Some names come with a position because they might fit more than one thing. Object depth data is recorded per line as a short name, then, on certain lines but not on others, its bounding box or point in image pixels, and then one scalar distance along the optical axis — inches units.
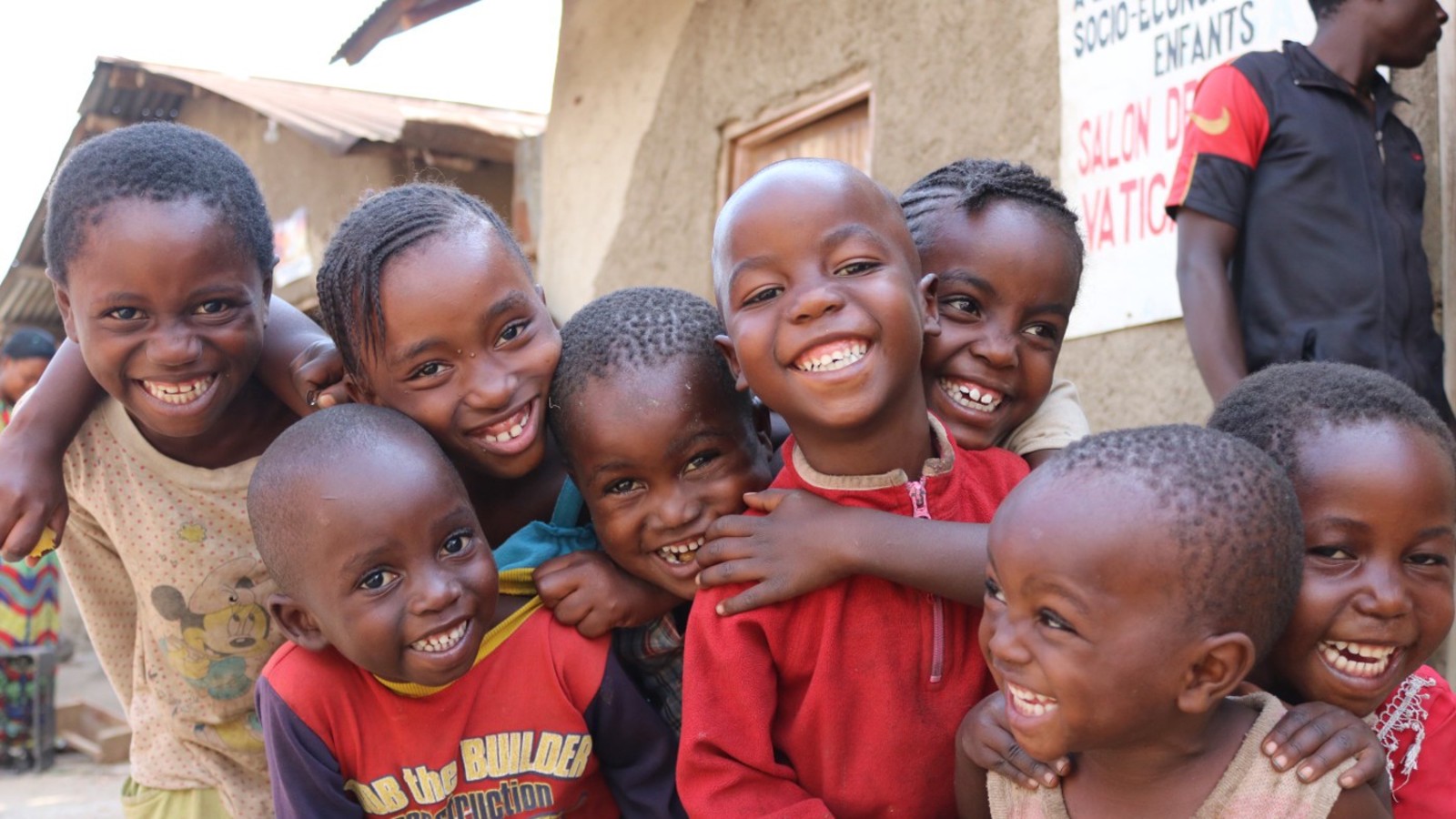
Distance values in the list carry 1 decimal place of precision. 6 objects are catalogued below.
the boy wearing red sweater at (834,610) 28.4
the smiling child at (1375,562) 25.7
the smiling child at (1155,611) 23.5
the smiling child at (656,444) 31.6
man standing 45.6
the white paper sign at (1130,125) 55.5
